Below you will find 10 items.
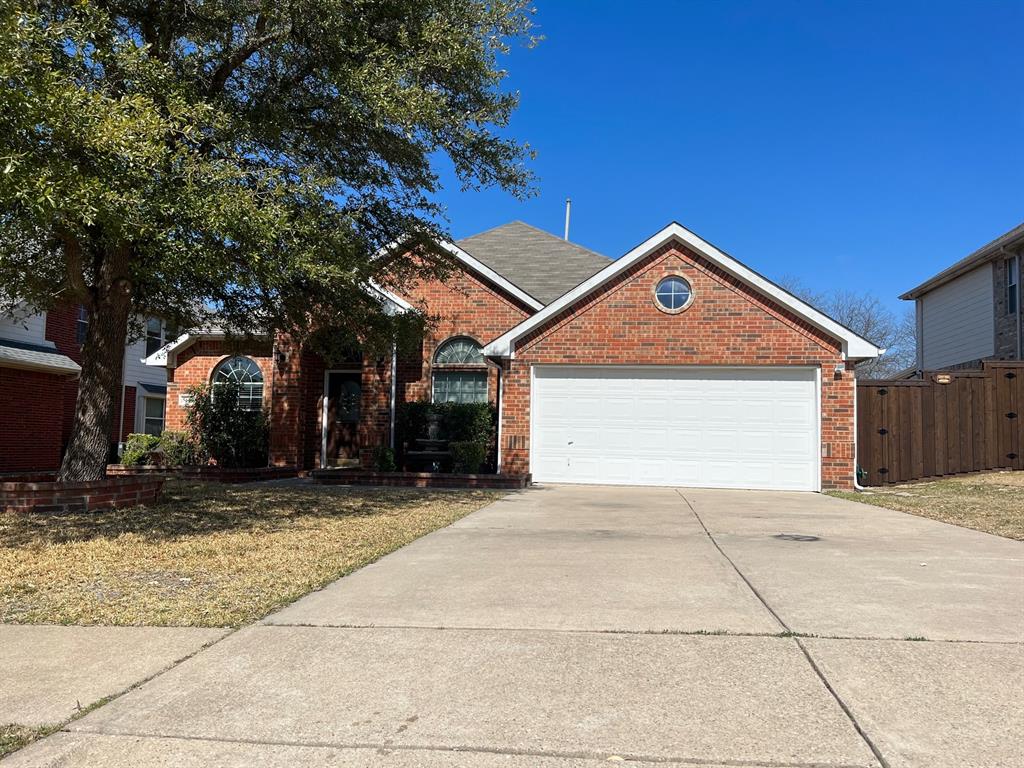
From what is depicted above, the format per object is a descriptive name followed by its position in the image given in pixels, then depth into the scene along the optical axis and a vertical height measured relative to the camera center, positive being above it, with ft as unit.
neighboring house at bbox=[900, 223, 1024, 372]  64.39 +11.62
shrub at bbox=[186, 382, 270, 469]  52.54 -1.04
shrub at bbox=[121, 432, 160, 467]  52.19 -2.52
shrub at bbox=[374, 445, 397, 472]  47.78 -2.70
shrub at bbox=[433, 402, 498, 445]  49.73 -0.21
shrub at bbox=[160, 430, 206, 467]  52.54 -2.52
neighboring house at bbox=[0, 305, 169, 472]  59.72 +2.04
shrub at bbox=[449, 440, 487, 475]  47.09 -2.37
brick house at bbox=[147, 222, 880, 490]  45.47 +2.54
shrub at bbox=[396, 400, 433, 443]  50.29 -0.26
